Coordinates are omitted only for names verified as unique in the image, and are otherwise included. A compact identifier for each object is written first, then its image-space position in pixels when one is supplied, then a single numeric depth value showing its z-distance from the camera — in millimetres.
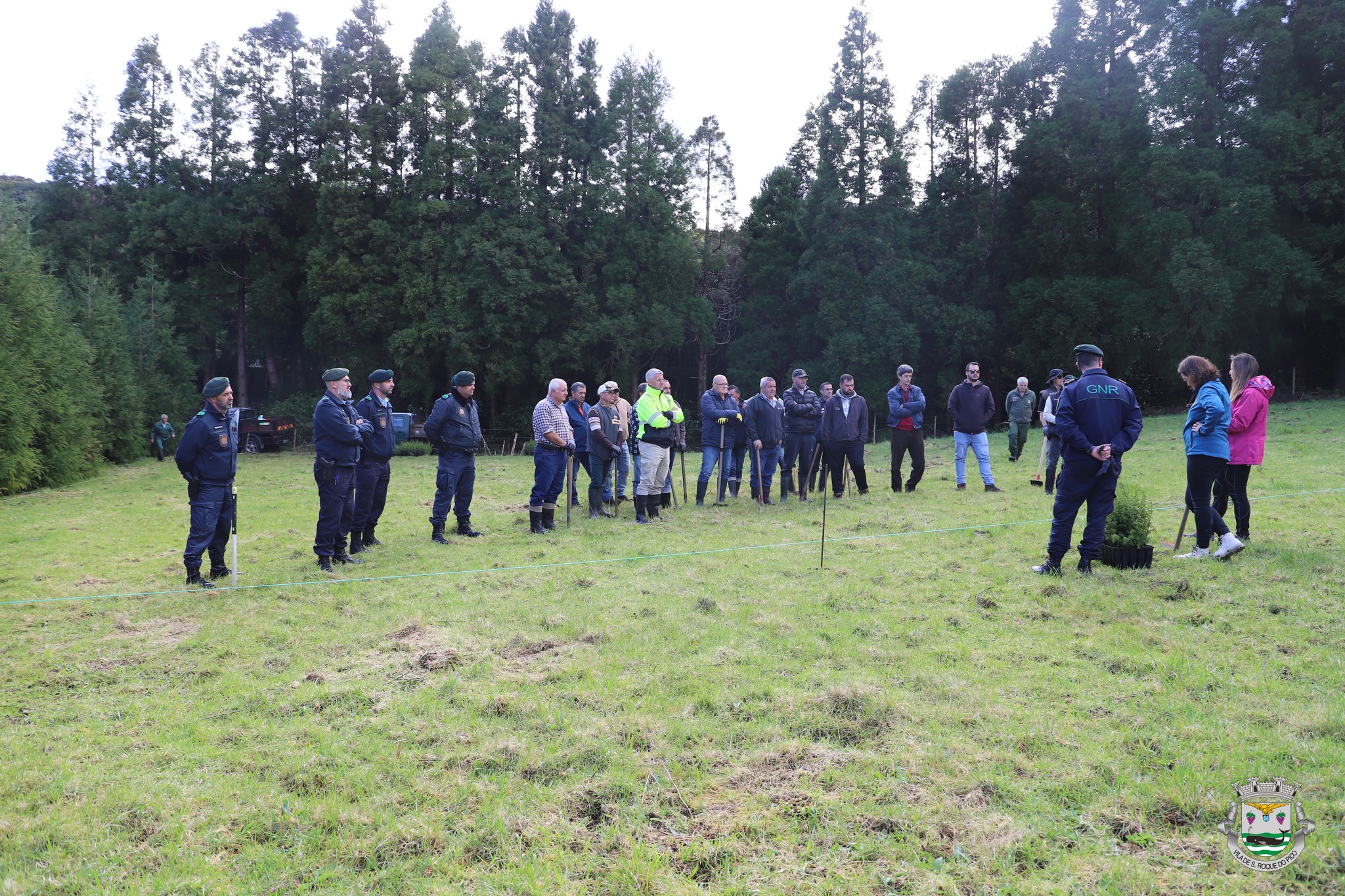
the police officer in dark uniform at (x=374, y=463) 9242
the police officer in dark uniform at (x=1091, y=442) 6719
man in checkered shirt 10336
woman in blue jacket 7164
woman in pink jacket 7480
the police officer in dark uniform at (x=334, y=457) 8219
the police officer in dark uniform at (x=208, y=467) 7504
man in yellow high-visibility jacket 11023
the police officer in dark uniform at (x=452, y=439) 9781
